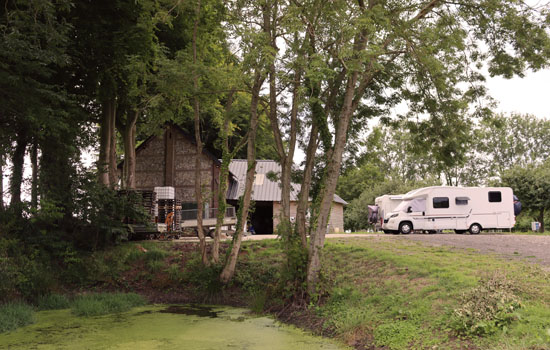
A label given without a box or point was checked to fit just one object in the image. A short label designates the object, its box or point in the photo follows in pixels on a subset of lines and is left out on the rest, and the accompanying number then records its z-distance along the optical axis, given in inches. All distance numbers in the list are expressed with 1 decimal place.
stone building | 1067.9
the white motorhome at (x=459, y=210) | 890.7
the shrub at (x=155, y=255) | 624.1
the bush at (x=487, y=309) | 261.6
